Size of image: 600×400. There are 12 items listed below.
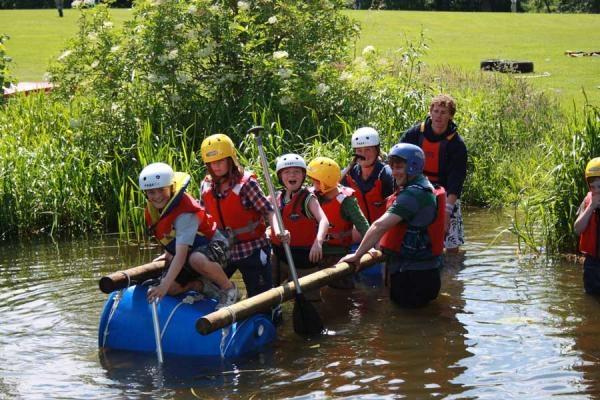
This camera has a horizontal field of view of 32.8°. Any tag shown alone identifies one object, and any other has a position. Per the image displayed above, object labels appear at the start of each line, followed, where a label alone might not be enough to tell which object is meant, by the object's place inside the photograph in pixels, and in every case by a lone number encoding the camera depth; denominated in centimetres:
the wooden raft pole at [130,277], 742
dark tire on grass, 1826
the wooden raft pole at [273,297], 663
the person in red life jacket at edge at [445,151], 934
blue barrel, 720
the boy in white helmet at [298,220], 819
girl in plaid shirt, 771
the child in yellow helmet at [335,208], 854
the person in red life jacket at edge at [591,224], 804
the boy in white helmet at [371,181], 905
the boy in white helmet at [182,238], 711
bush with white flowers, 1264
